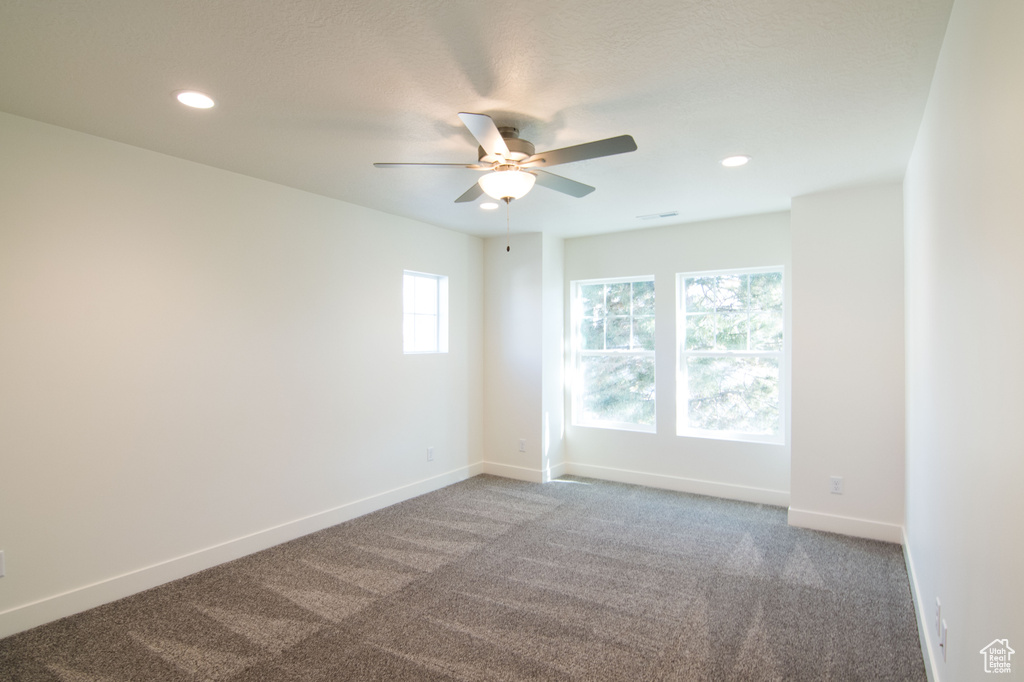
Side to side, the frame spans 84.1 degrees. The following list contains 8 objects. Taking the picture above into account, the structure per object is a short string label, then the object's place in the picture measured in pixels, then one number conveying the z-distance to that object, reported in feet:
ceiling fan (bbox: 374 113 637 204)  7.87
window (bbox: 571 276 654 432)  17.71
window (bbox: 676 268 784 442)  15.78
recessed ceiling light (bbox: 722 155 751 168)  10.82
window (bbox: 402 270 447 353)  16.62
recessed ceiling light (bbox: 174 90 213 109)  7.99
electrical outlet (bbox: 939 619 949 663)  6.44
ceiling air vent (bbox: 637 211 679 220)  15.38
